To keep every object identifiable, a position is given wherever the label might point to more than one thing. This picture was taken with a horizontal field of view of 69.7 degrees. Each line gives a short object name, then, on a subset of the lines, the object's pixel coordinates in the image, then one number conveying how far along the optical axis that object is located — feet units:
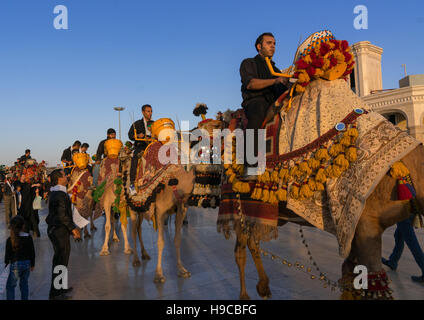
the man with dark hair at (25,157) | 38.83
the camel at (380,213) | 8.11
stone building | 76.64
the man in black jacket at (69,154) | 38.40
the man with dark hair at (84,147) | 36.73
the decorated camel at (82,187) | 29.91
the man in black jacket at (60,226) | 15.51
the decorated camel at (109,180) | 26.21
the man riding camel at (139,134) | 20.59
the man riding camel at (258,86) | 11.93
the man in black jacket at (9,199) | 37.29
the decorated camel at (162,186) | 18.22
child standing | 13.23
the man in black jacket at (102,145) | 29.71
